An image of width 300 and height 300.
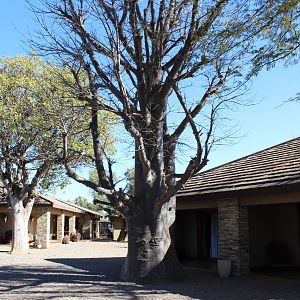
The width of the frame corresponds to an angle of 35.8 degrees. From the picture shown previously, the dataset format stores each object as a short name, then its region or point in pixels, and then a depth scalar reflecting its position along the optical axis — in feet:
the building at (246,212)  42.79
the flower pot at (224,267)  45.19
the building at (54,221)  100.42
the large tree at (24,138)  66.08
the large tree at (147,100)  39.11
